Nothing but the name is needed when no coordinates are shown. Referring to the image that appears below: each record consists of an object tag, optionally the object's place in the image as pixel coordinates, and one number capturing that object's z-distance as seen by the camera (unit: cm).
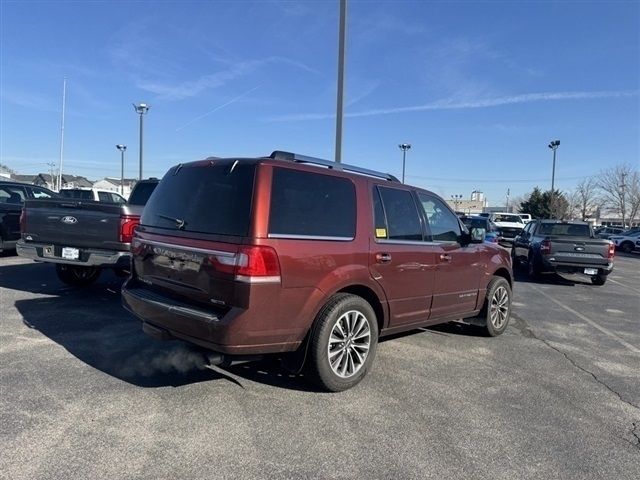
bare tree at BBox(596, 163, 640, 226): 6588
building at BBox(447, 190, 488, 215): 10745
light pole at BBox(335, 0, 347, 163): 1051
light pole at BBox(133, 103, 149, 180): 2698
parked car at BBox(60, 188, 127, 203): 1539
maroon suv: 375
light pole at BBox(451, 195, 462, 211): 9595
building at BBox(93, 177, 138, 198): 10491
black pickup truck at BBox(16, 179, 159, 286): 679
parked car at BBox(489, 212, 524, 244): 3692
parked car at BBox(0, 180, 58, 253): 1091
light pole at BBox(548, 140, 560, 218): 4384
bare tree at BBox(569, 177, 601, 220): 7812
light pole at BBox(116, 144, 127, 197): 4869
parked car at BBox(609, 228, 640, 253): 3362
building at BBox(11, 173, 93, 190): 8339
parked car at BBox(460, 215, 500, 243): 1839
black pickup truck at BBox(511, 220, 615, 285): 1260
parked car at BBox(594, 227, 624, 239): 4738
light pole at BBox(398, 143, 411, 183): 4510
